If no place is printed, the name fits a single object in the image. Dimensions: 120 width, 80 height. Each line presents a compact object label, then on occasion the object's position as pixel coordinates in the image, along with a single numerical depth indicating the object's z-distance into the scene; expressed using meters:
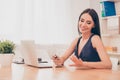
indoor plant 2.00
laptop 1.95
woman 2.25
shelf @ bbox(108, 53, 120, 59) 3.33
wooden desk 1.37
